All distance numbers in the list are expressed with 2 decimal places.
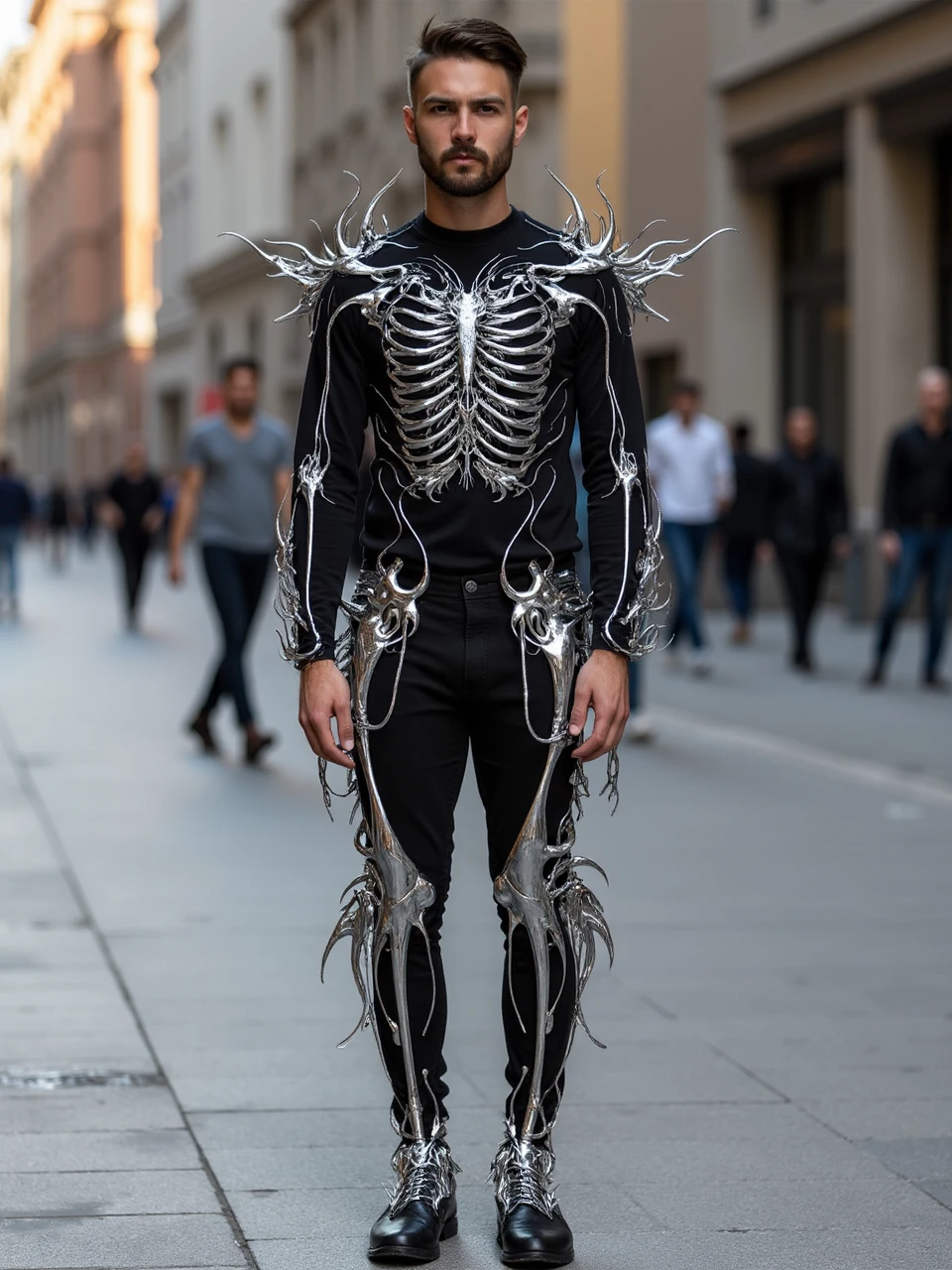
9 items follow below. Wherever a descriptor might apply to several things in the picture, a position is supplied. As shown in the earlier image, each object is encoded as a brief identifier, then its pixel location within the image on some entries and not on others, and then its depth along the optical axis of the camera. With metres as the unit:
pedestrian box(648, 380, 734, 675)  14.91
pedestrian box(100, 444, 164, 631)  23.38
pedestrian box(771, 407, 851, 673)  16.39
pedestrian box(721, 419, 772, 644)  19.27
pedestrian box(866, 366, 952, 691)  14.72
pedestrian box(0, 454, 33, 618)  25.52
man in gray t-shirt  11.03
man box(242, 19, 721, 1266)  3.91
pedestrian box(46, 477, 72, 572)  41.28
